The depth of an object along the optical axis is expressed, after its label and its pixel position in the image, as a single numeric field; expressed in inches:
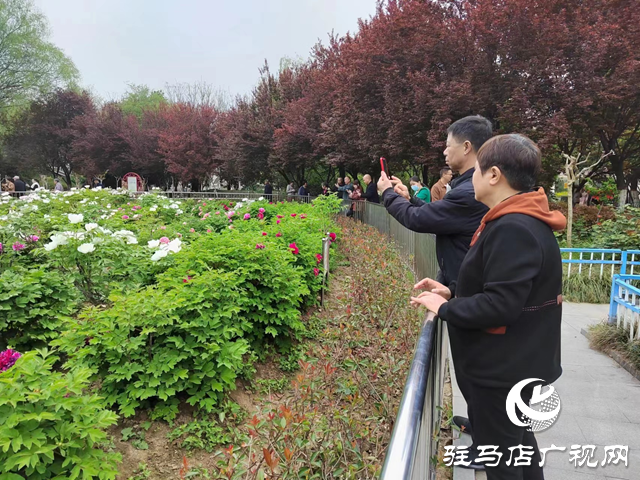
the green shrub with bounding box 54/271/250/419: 115.8
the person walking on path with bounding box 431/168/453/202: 257.8
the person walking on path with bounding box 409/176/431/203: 273.6
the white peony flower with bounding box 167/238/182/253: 166.9
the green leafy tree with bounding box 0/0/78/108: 1186.6
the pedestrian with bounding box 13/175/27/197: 726.3
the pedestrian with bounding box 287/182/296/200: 844.6
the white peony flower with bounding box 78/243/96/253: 164.4
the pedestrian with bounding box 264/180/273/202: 836.0
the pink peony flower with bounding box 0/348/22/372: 90.4
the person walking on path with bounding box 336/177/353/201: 573.1
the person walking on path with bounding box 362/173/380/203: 498.0
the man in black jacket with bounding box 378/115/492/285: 91.1
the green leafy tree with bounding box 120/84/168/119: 2151.8
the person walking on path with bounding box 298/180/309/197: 800.9
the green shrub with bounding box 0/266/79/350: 135.0
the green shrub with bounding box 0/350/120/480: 76.5
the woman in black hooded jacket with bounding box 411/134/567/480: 59.7
